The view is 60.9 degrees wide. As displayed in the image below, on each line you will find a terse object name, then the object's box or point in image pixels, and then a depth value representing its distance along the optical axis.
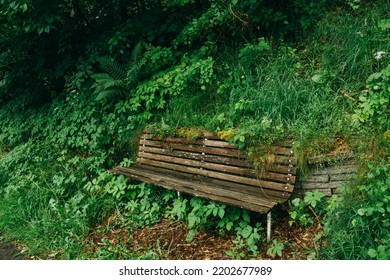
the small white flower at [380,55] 3.84
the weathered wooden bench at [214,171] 3.36
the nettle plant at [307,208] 3.25
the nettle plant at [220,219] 3.35
